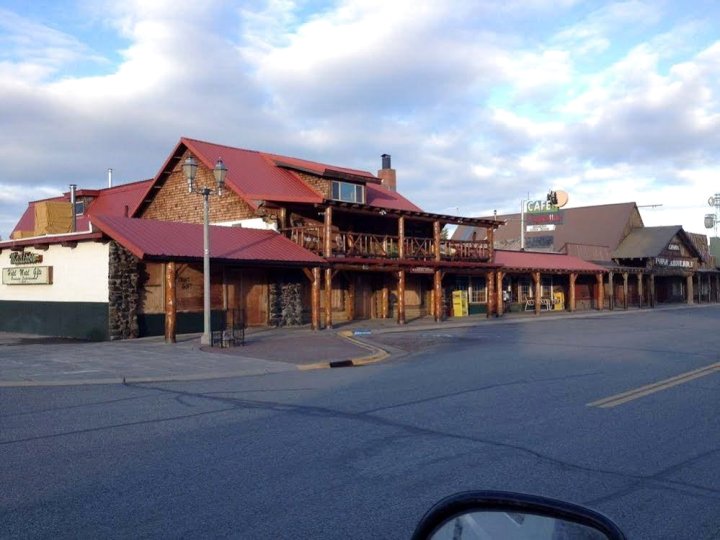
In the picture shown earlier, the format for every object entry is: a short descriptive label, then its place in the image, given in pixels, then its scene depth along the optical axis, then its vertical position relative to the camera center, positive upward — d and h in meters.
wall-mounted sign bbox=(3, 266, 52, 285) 24.12 +0.90
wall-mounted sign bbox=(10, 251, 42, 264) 24.66 +1.53
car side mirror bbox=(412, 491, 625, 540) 2.07 -0.68
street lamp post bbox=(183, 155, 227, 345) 19.19 +2.00
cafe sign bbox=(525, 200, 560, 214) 59.38 +7.00
